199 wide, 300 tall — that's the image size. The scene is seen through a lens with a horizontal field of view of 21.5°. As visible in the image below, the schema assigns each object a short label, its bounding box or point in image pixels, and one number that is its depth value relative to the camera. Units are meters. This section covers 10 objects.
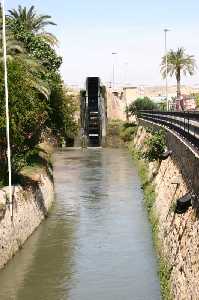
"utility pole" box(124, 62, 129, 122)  95.56
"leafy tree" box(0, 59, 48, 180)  26.20
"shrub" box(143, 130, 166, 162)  37.47
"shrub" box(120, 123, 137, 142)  77.25
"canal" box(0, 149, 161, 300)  20.08
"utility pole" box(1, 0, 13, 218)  23.86
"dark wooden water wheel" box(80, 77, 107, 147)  76.44
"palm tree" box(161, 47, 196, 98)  83.88
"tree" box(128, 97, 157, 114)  90.69
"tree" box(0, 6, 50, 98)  39.06
